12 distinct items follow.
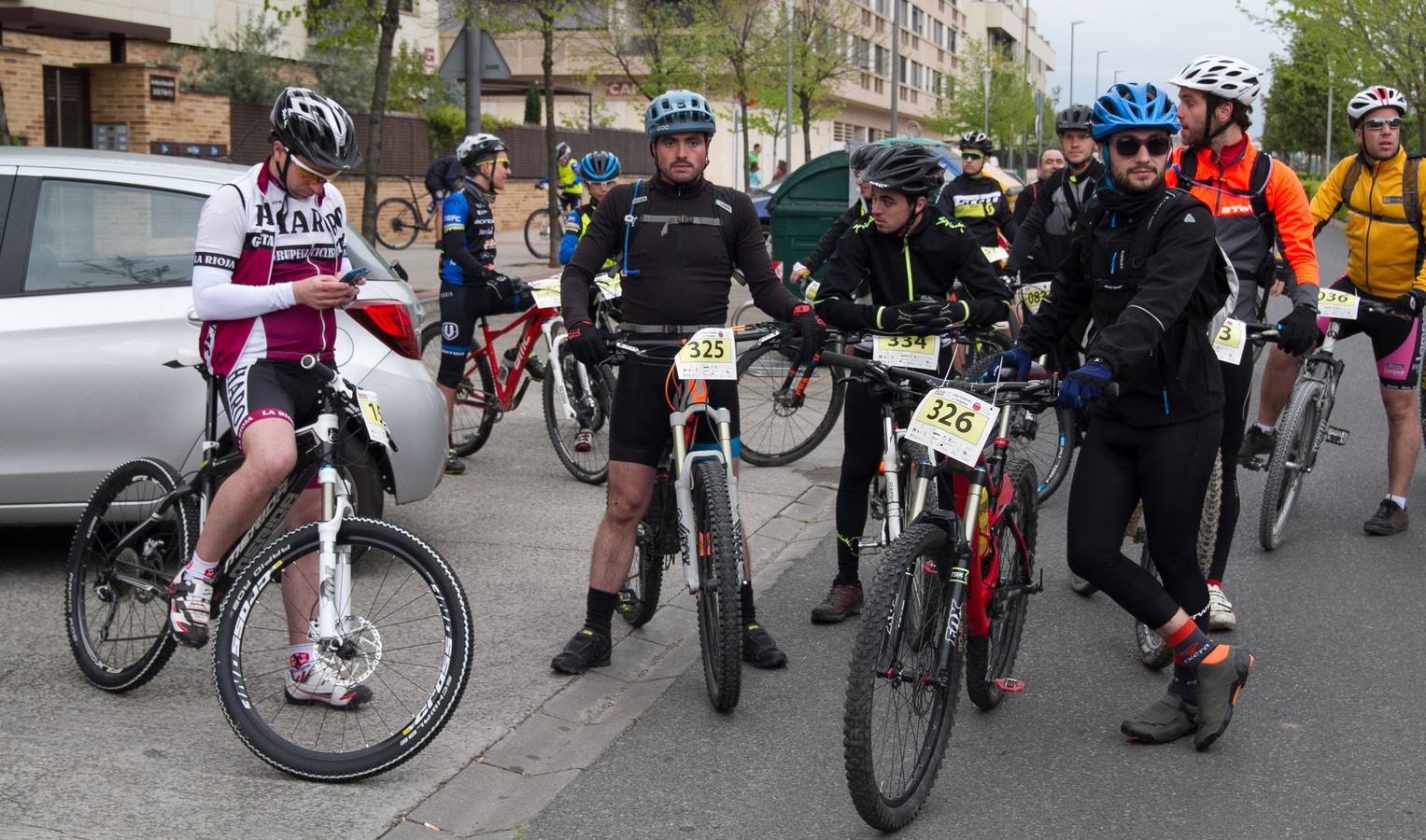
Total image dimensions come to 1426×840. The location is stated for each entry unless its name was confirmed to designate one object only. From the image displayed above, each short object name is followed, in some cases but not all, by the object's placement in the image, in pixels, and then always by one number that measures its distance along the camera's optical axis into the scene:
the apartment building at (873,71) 50.28
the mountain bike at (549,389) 8.55
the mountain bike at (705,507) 4.84
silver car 5.88
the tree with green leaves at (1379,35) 37.16
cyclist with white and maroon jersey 4.45
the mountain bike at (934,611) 3.90
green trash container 13.33
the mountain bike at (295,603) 4.24
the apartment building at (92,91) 23.00
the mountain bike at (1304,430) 7.10
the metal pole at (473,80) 16.22
